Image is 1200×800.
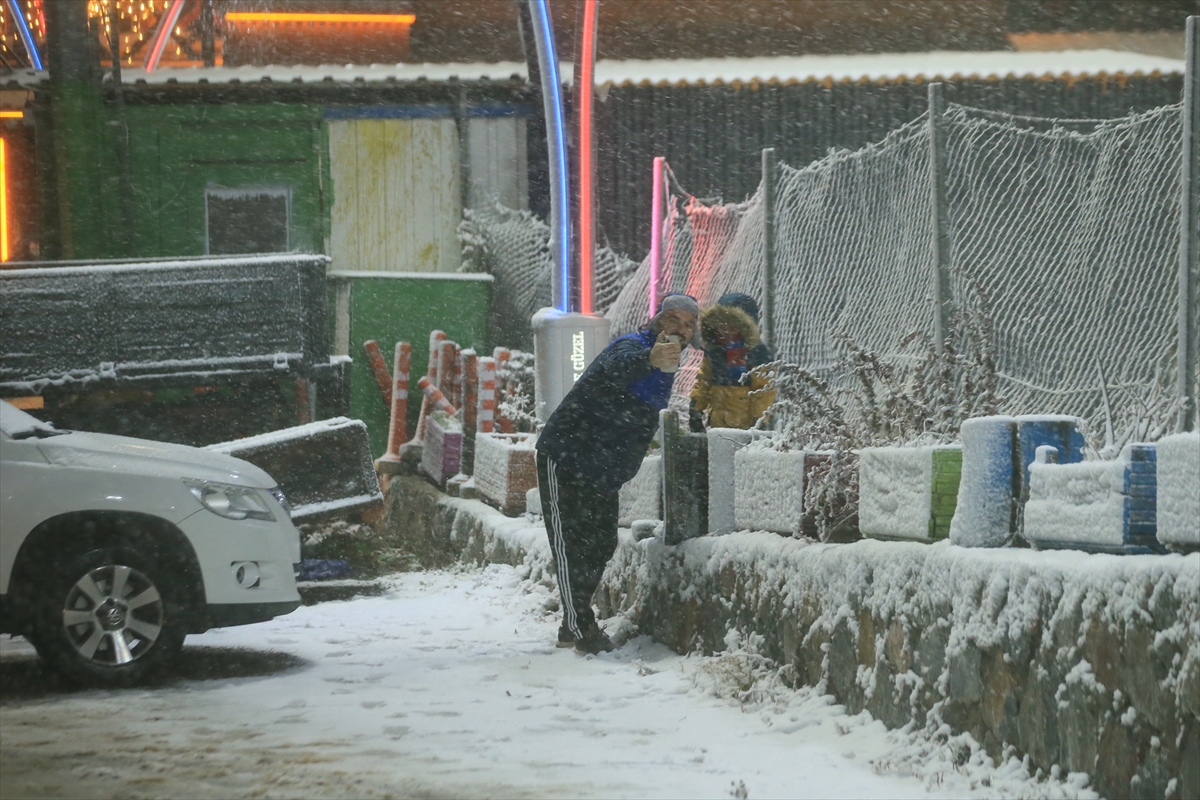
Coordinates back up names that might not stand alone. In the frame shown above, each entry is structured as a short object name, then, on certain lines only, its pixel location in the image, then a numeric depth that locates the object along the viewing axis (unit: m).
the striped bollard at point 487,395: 25.62
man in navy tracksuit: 14.69
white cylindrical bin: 20.16
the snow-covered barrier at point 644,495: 15.71
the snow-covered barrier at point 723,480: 13.77
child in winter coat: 16.45
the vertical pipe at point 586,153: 21.08
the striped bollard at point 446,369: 30.17
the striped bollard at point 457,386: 29.32
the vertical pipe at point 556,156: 21.12
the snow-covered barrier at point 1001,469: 9.02
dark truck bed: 25.42
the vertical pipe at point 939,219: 12.99
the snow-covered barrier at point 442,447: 26.05
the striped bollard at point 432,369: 29.12
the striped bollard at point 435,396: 28.16
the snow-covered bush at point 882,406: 11.70
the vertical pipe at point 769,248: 16.69
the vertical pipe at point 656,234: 23.03
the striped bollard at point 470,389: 26.30
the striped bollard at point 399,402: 31.11
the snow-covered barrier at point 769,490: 12.07
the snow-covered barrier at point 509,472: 21.17
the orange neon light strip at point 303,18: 45.87
